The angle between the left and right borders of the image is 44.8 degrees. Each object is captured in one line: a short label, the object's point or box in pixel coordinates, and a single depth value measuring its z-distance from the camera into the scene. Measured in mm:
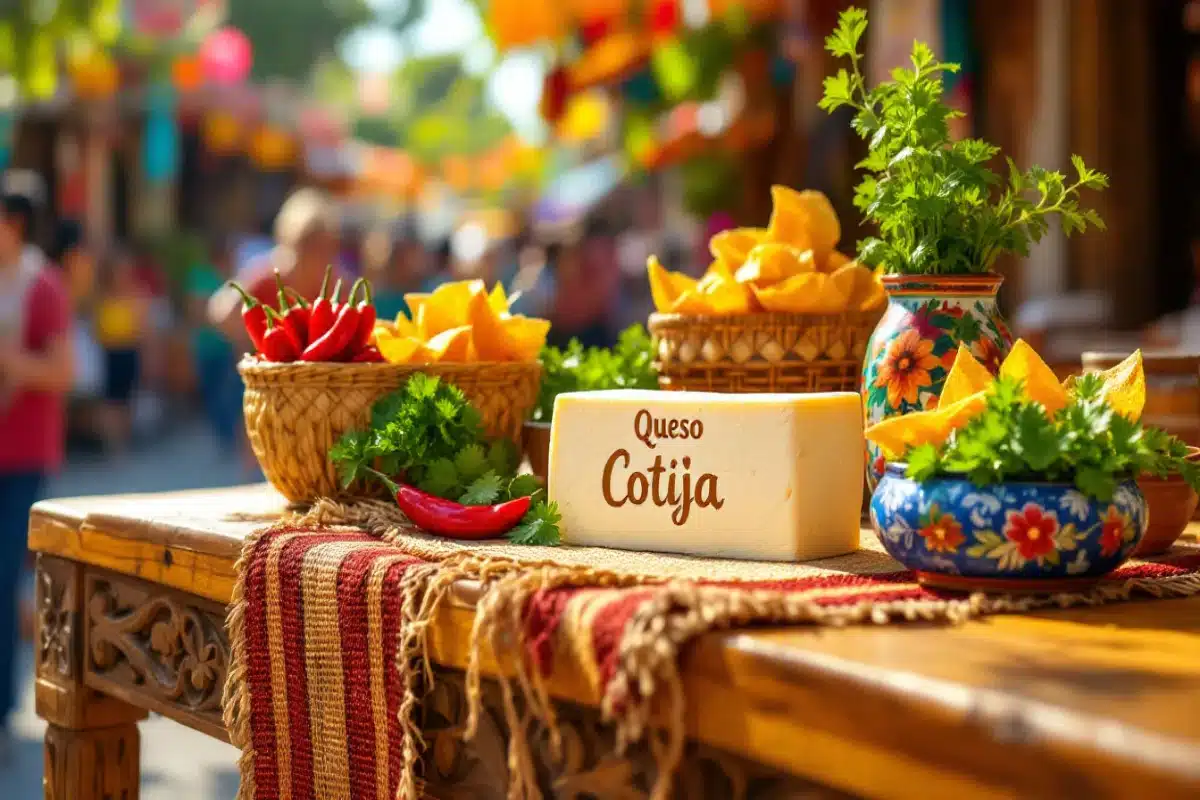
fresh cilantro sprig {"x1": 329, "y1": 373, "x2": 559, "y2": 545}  1776
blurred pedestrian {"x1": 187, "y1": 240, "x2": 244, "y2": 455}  9820
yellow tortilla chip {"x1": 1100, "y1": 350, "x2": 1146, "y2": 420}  1448
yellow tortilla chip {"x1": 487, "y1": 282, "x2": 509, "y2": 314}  2058
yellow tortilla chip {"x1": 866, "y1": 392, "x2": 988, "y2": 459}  1357
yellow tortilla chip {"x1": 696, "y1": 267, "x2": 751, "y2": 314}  1880
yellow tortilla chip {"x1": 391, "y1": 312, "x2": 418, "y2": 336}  2023
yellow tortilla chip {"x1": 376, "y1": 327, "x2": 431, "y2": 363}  1884
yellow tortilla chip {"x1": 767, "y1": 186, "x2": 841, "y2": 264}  1966
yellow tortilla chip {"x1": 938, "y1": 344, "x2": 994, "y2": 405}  1429
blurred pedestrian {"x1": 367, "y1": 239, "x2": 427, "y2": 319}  7695
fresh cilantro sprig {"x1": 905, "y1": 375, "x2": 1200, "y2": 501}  1250
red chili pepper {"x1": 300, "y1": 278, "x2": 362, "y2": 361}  1883
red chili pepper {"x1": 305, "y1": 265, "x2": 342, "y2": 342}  1907
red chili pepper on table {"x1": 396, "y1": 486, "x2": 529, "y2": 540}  1668
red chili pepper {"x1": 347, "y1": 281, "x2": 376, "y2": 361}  1919
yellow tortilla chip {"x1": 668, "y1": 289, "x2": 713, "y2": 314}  1900
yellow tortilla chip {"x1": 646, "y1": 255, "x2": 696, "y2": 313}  1990
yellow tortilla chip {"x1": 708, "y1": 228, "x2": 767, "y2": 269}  1960
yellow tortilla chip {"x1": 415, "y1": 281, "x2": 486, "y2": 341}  1993
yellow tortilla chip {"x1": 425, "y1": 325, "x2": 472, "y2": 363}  1904
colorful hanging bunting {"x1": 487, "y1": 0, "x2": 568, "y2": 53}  6840
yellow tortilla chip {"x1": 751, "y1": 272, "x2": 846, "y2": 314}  1830
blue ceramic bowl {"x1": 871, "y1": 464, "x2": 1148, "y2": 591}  1258
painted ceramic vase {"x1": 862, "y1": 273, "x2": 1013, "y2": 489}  1598
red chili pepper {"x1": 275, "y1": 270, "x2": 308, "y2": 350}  1918
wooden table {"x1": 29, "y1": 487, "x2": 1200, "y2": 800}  896
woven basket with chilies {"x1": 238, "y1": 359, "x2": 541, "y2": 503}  1842
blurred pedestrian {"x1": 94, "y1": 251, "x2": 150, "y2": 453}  12289
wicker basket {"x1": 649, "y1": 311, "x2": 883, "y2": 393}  1848
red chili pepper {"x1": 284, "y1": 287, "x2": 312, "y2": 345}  1924
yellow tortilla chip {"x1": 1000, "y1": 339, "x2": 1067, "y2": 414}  1373
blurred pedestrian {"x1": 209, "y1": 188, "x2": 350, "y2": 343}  4941
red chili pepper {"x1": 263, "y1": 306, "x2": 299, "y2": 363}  1906
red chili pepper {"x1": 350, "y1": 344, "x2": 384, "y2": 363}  1924
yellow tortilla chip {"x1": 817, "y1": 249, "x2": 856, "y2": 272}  1950
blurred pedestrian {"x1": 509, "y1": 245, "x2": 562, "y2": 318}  6191
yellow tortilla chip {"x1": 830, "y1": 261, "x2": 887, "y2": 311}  1854
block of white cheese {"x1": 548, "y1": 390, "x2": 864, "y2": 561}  1525
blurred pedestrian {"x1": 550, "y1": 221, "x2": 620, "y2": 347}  5742
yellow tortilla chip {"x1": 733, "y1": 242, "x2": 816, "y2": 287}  1878
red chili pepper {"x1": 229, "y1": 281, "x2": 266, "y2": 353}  1985
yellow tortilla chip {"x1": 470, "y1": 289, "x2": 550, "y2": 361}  1971
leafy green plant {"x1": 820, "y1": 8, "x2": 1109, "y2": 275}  1575
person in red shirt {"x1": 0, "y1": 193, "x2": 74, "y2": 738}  4461
